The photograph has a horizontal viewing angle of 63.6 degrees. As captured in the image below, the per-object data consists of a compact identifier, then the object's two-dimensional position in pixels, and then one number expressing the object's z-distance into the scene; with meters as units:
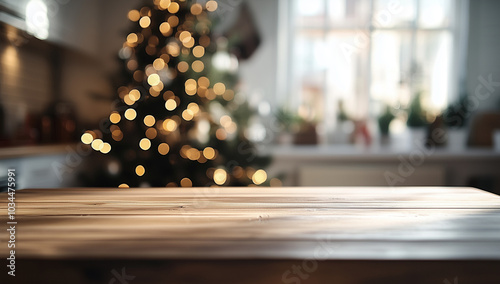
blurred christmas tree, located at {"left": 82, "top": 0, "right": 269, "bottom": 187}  2.39
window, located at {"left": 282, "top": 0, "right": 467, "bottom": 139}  3.40
